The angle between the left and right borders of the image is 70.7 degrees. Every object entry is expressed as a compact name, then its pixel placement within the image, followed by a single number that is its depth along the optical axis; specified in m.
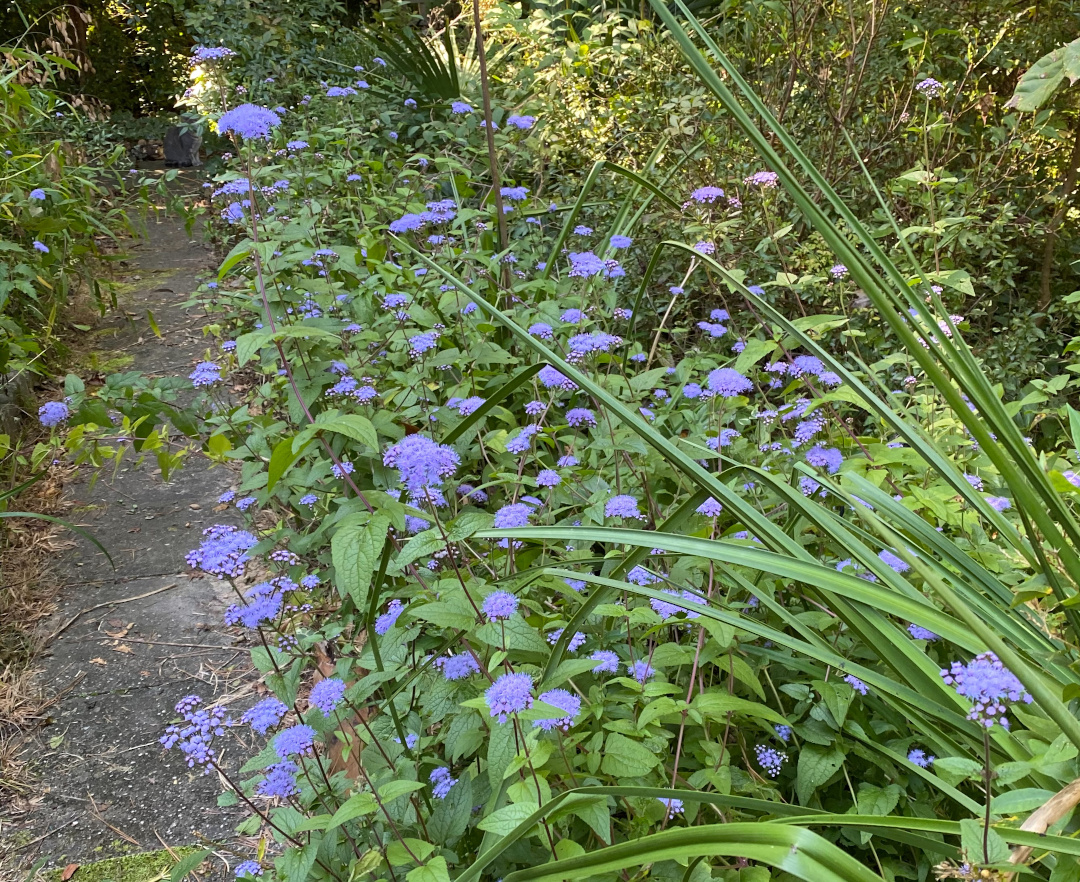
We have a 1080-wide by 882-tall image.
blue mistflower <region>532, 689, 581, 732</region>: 0.79
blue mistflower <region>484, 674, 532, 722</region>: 0.74
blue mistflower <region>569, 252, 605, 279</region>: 1.53
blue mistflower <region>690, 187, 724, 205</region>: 1.70
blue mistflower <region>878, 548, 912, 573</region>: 0.94
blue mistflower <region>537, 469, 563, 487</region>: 1.17
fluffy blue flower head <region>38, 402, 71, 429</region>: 1.66
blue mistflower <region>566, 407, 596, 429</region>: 1.32
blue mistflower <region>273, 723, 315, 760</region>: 0.90
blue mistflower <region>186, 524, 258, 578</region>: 0.98
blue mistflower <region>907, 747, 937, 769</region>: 0.89
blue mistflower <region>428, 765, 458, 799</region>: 0.97
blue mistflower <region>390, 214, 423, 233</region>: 1.75
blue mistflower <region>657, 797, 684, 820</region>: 0.84
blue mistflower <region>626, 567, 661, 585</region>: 1.01
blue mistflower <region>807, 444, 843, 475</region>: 1.21
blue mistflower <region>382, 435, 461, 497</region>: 0.91
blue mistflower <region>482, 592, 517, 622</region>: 0.82
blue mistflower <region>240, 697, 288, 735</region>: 0.95
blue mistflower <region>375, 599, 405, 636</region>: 1.05
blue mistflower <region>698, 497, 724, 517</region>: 1.04
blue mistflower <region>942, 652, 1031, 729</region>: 0.57
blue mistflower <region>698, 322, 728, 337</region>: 1.53
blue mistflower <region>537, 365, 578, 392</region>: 1.27
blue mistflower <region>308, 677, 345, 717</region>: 0.90
